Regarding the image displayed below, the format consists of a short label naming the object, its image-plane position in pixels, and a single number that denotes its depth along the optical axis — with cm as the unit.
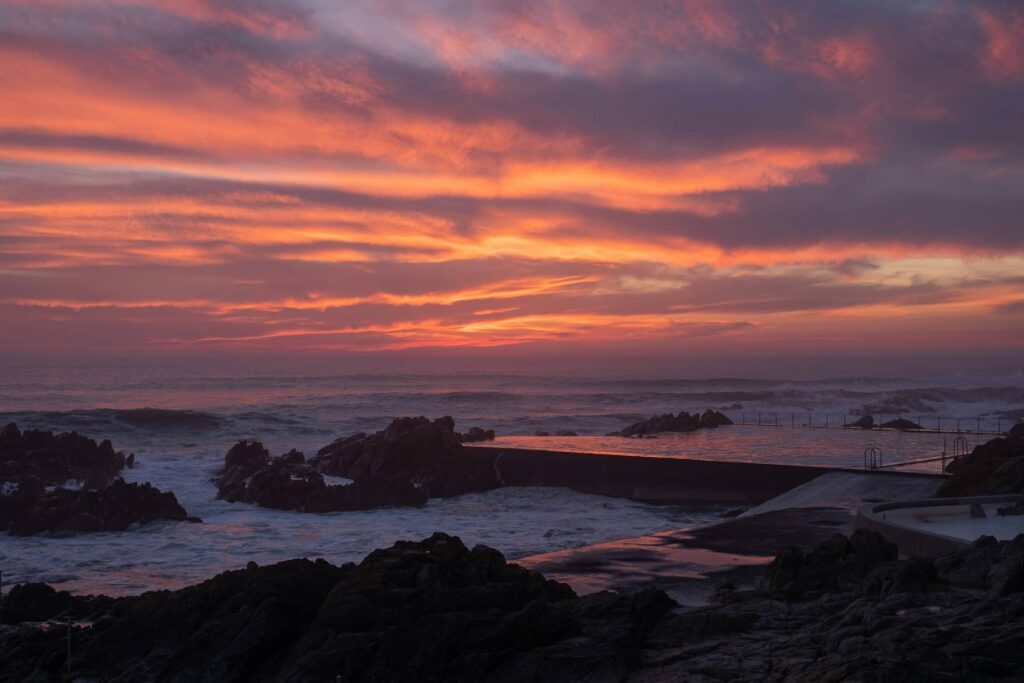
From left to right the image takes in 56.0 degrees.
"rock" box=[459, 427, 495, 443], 3537
